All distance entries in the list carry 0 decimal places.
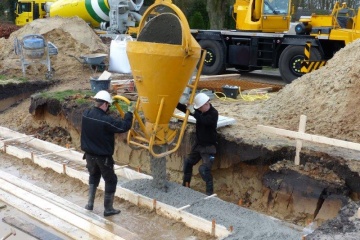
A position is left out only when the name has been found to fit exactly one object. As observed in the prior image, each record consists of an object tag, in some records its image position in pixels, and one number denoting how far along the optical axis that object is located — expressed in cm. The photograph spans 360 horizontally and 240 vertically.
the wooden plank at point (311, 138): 599
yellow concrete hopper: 584
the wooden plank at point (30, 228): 584
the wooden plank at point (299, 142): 661
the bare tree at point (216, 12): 2319
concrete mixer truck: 2141
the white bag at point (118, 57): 1396
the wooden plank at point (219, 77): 1342
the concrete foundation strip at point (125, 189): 578
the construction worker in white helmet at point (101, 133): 581
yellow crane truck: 1295
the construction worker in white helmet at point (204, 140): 682
